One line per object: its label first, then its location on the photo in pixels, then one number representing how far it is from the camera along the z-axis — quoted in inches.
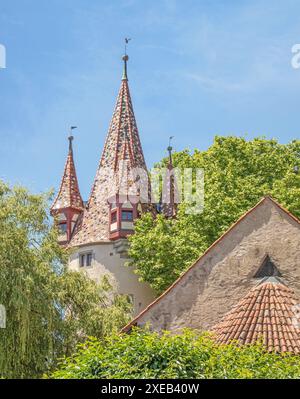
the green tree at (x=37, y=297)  979.3
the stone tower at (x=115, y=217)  1806.1
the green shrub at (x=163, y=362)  562.6
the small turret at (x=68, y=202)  1932.8
